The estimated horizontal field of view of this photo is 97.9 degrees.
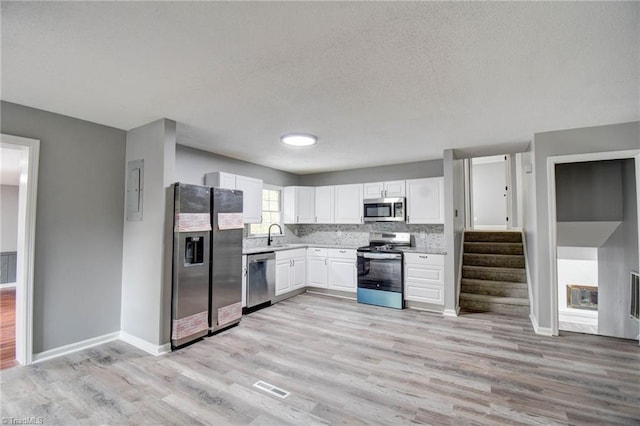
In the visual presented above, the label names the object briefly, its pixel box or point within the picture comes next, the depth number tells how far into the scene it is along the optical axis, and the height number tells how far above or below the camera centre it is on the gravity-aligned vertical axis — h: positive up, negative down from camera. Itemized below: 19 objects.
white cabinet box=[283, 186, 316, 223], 5.84 +0.36
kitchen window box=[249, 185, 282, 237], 5.38 +0.23
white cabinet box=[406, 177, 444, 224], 4.71 +0.37
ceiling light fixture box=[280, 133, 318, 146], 3.48 +1.04
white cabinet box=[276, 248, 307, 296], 4.88 -0.90
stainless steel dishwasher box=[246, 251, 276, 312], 4.30 -0.94
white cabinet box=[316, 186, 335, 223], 5.79 +0.36
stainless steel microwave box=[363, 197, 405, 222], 5.00 +0.22
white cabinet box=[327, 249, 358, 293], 5.10 -0.90
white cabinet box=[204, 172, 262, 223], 4.22 +0.55
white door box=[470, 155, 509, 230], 7.43 +0.79
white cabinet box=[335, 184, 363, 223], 5.49 +0.36
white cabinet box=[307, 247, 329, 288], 5.38 -0.90
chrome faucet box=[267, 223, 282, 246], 5.42 -0.34
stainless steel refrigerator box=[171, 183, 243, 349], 3.07 -0.49
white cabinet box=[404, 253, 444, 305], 4.34 -0.90
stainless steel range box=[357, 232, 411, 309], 4.57 -0.93
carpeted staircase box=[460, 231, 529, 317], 4.38 -0.93
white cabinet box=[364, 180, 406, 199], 5.07 +0.60
